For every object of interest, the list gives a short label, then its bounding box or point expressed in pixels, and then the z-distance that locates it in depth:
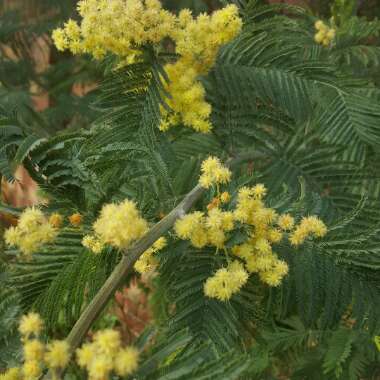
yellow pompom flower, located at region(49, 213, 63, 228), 0.26
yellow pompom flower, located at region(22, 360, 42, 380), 0.22
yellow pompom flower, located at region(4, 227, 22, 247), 0.25
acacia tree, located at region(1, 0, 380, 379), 0.27
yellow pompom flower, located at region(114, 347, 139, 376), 0.21
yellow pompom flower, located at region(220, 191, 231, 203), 0.29
